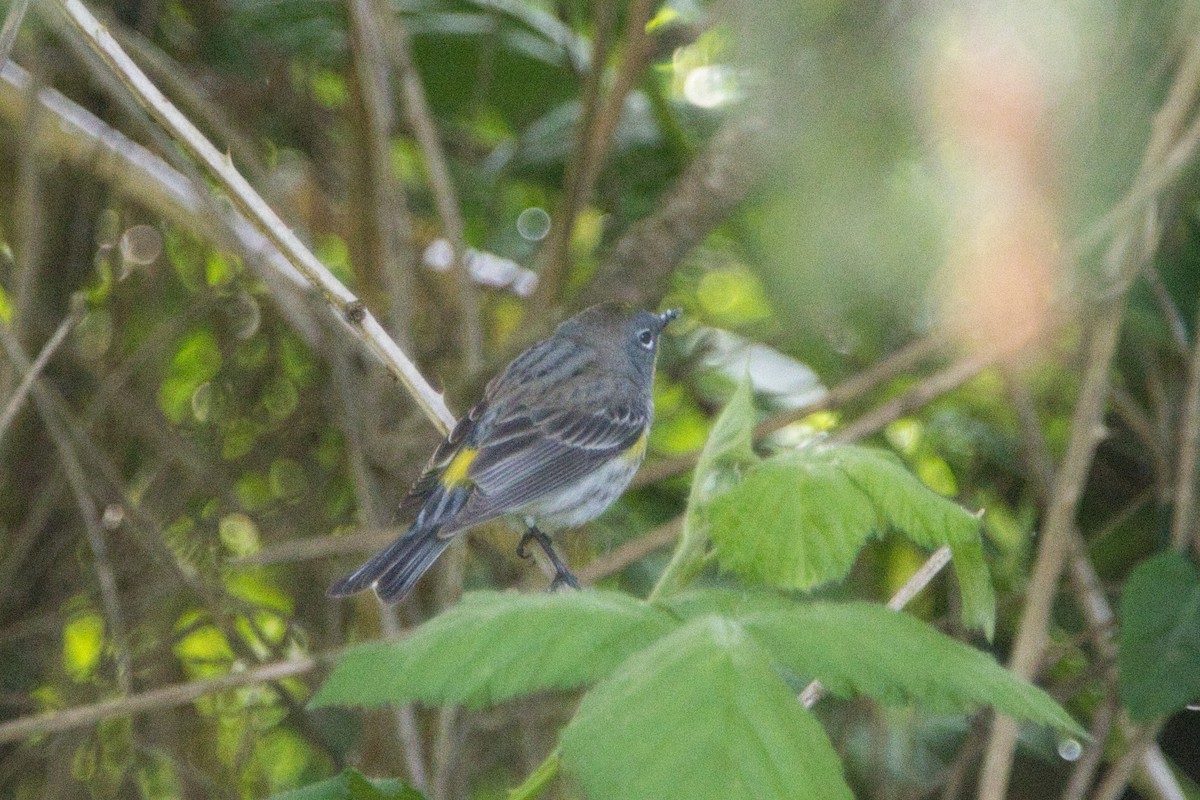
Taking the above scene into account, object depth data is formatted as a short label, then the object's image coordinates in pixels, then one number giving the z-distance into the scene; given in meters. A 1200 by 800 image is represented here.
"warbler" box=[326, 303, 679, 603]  4.99
